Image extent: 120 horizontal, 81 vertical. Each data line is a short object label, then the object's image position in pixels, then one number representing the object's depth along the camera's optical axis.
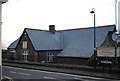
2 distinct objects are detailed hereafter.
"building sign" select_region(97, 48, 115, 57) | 22.71
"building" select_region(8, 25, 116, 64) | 32.91
